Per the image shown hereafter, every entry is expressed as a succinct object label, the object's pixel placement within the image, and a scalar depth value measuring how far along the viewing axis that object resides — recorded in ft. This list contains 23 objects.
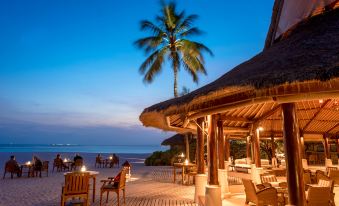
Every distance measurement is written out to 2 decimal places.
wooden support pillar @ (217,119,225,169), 28.73
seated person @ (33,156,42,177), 46.37
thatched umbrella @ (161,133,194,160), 68.28
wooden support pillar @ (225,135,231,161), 55.73
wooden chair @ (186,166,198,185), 36.40
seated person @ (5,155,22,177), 43.83
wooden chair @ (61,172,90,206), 20.59
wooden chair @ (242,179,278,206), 18.99
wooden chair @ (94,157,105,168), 65.31
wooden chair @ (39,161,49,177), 48.64
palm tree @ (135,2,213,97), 54.70
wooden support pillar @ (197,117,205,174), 25.05
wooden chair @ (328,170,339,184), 30.76
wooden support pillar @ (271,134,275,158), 53.71
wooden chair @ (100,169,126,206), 23.35
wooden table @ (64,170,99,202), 23.37
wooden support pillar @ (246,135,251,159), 52.05
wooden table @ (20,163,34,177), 45.61
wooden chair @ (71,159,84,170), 45.70
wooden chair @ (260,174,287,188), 26.32
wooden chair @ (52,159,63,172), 55.26
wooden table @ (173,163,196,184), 36.94
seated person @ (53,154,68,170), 55.26
